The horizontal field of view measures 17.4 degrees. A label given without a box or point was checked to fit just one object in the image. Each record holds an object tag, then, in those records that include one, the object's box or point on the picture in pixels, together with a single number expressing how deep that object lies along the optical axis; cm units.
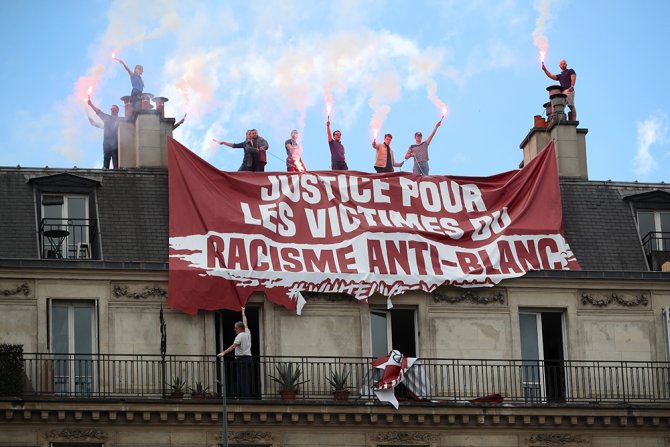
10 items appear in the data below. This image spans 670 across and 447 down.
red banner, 5044
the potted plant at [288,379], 4922
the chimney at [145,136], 5309
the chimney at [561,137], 5516
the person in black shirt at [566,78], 5653
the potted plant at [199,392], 4872
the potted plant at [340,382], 4953
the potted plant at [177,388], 4862
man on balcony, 4922
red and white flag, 4956
